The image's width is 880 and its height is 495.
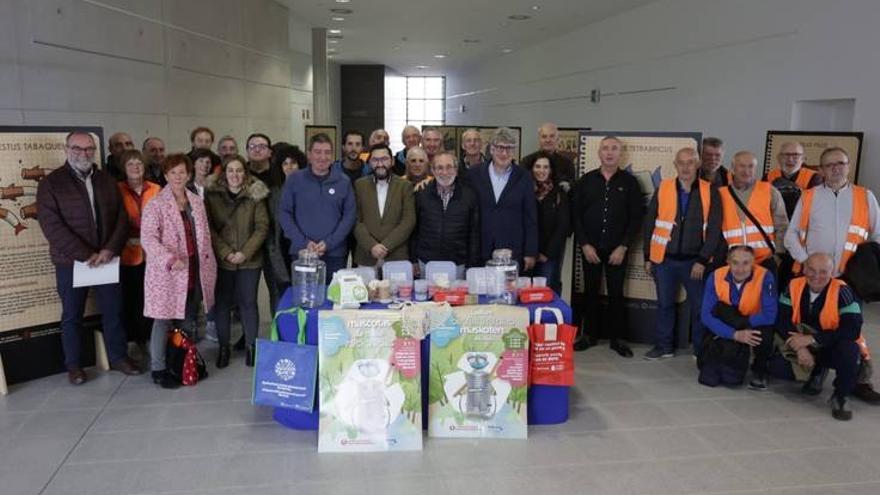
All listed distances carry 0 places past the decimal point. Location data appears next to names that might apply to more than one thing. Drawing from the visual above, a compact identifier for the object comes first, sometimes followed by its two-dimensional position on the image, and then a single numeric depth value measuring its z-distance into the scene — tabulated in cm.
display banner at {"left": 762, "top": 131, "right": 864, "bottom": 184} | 664
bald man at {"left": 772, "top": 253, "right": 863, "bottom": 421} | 378
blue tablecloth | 339
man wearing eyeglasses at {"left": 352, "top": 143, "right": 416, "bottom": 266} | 437
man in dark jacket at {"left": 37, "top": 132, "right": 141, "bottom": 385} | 399
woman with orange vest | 435
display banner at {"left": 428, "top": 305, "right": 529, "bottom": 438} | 330
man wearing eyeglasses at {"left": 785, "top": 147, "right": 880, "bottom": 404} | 434
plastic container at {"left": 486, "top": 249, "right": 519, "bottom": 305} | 356
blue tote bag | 329
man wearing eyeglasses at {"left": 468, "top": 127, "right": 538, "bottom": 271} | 446
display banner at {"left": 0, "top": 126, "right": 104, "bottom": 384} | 407
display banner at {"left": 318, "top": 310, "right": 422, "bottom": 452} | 321
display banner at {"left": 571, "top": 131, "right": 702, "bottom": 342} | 496
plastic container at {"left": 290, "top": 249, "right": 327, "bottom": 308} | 356
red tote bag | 341
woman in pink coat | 402
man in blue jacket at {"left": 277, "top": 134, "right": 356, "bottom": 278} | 431
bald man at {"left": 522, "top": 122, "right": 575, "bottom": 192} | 542
